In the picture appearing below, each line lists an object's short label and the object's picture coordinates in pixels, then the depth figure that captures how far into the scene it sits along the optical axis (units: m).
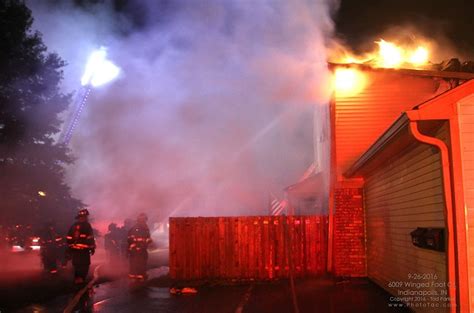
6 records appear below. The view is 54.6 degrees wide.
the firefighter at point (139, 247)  11.05
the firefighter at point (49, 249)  12.39
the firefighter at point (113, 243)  15.49
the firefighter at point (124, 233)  15.78
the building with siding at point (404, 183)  5.03
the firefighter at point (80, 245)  9.56
